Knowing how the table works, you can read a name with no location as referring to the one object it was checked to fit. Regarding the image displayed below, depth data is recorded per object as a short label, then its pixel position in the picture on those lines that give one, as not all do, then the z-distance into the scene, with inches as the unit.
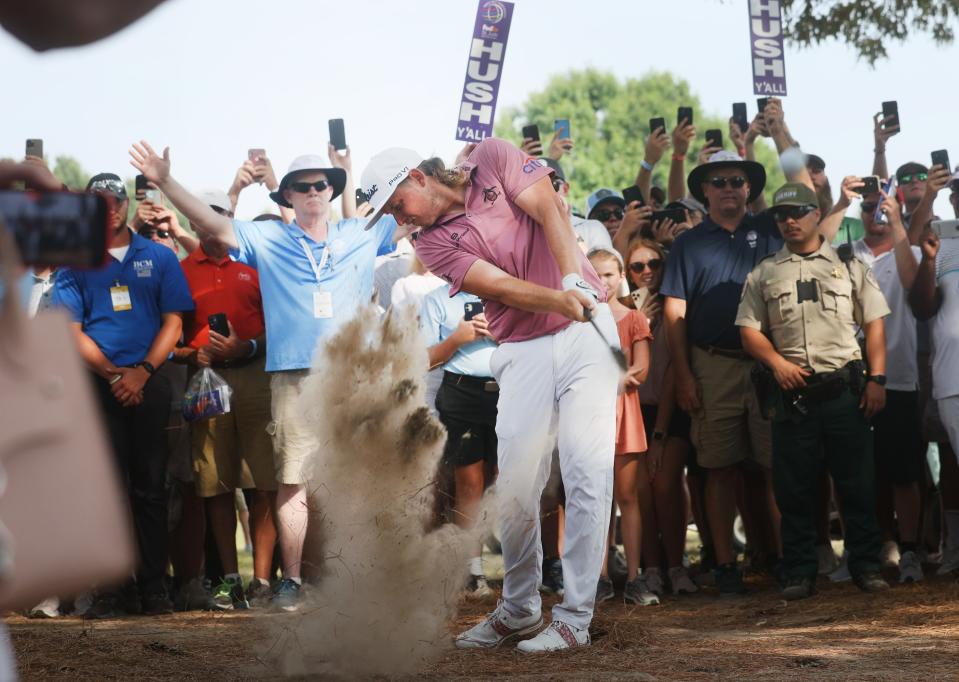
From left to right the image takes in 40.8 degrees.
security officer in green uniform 309.7
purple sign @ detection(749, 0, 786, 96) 415.8
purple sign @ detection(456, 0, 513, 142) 406.3
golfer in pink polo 227.1
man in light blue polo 315.3
